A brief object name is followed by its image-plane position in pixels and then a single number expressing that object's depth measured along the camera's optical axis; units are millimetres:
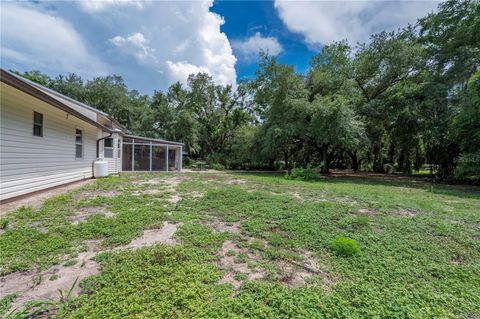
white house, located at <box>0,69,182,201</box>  4375
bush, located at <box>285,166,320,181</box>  10453
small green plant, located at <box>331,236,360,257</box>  2557
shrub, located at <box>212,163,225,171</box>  18656
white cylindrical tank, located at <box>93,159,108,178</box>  8938
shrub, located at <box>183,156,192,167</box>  20891
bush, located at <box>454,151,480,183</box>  8359
